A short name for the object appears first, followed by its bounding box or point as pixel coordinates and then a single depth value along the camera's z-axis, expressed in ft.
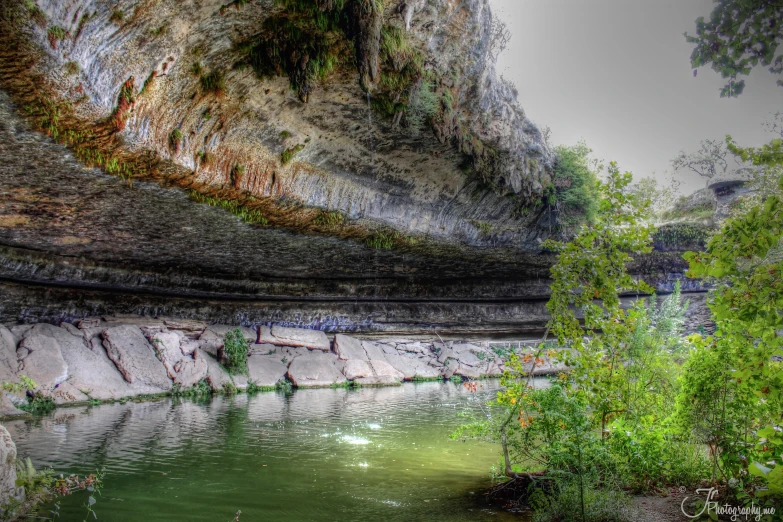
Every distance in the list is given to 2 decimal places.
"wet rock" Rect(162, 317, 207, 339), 58.23
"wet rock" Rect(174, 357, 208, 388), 52.80
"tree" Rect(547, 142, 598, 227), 52.65
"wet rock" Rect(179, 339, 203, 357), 56.34
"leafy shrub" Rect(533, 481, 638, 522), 14.85
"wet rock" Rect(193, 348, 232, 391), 55.27
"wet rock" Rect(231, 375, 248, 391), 57.06
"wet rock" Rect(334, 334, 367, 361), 70.64
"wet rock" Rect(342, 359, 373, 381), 67.82
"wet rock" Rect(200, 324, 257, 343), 61.13
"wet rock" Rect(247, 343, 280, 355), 64.08
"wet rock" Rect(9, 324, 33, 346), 43.82
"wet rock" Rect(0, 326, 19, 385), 38.27
